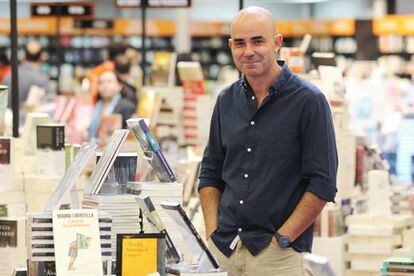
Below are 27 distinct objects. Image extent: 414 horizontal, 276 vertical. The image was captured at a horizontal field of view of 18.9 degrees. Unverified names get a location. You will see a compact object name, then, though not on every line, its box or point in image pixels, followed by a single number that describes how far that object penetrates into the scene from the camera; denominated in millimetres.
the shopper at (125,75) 11481
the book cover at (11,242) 5204
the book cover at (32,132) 6614
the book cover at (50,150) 6170
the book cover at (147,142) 4425
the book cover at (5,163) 5911
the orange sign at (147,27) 25966
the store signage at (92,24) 22308
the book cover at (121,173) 4480
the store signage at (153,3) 10400
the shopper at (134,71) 17007
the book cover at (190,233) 3974
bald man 4177
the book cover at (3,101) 6009
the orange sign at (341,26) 24679
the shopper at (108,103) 10595
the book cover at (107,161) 4434
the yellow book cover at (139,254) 4023
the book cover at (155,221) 4169
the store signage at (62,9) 15236
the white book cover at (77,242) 4040
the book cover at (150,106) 10476
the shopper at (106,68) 11923
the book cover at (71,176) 4463
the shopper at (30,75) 13229
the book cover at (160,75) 11755
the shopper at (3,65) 14965
